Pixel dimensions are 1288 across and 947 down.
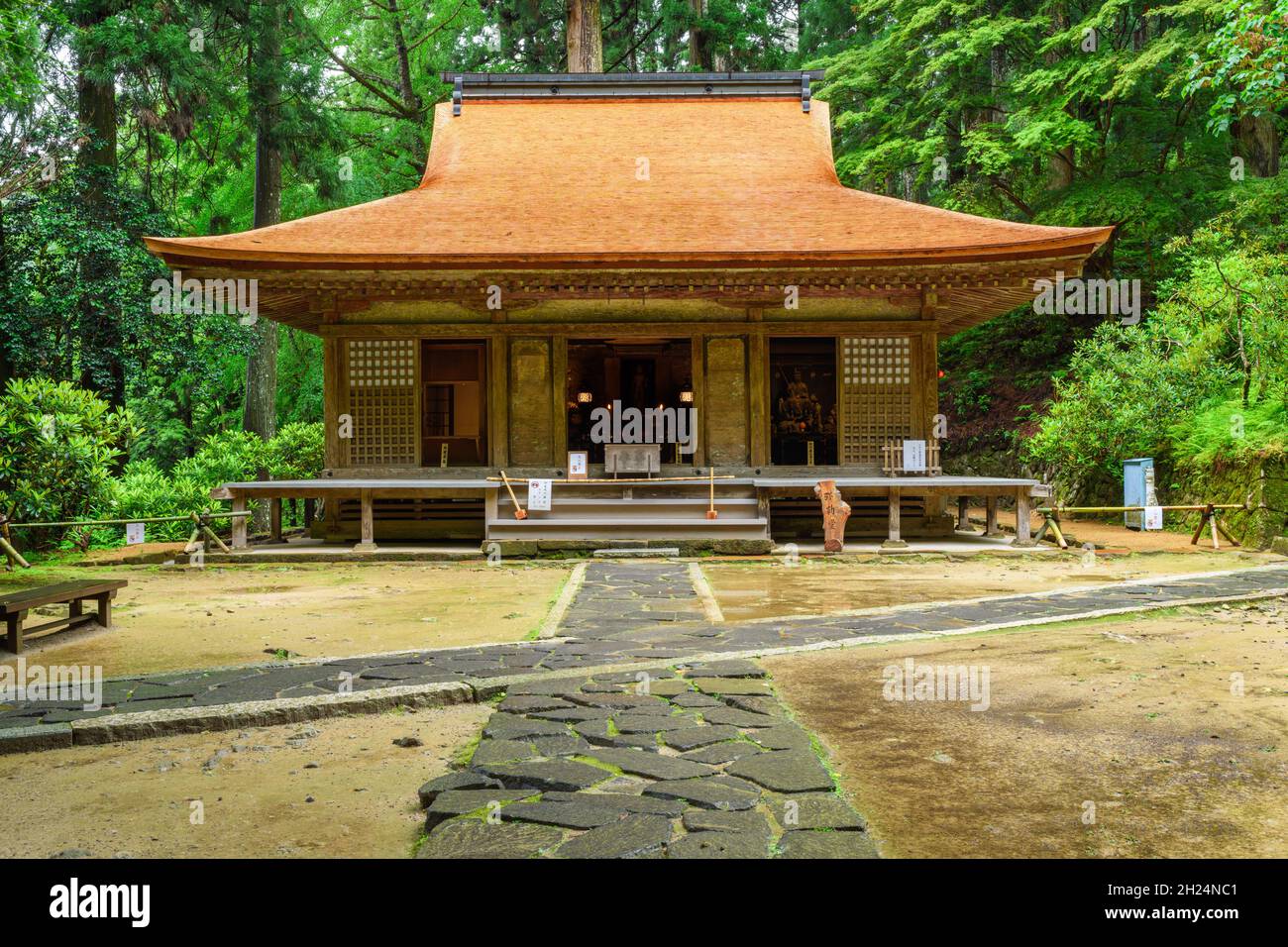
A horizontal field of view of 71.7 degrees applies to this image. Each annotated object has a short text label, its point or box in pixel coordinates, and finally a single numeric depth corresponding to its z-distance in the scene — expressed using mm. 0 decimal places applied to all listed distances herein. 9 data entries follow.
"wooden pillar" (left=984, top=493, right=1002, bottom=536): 13922
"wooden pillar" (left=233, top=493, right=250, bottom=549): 12516
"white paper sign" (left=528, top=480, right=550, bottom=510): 12633
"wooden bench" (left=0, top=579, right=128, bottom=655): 5992
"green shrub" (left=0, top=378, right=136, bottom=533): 10938
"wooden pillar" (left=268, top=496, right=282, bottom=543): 14086
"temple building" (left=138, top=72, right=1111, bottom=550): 12680
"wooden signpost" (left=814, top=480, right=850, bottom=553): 12391
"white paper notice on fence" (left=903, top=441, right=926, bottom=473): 13898
